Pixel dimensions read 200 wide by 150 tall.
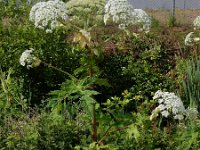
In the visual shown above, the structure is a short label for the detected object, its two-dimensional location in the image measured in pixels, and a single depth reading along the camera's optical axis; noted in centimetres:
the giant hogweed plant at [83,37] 418
